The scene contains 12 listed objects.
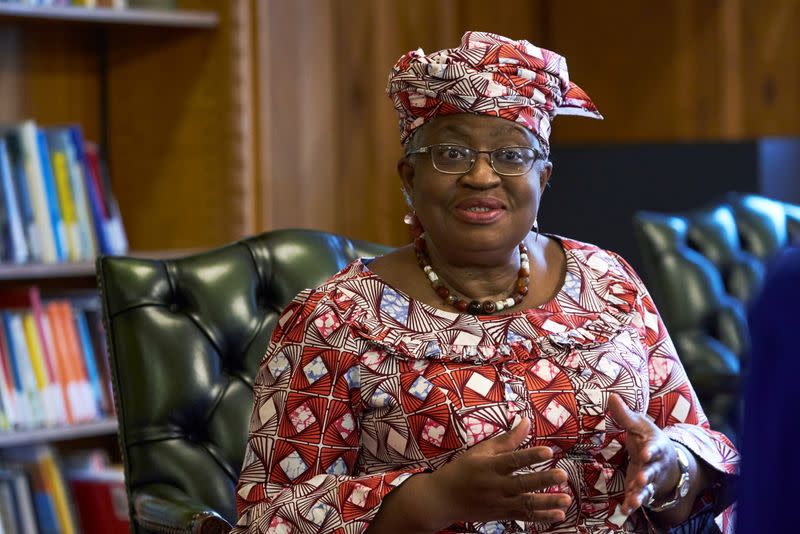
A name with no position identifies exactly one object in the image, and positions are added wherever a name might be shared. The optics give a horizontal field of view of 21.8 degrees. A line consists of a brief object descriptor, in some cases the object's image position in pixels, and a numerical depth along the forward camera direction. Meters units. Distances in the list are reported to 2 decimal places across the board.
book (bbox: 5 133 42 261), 4.83
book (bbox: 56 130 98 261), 4.94
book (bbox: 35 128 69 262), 4.88
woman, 2.63
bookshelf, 5.18
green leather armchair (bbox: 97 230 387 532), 3.29
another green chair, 4.15
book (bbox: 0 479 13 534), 4.84
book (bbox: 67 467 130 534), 4.97
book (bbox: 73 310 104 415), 4.96
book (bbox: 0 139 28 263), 4.77
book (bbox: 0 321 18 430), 4.72
